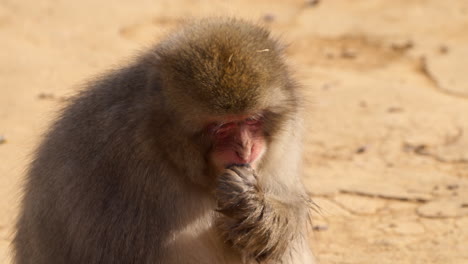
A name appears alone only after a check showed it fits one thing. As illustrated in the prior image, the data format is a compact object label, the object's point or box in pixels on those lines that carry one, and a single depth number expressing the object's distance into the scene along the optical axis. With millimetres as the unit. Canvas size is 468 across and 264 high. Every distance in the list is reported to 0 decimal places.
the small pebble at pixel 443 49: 15078
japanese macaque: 6578
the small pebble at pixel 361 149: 11648
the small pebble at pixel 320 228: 9805
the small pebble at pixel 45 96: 13225
